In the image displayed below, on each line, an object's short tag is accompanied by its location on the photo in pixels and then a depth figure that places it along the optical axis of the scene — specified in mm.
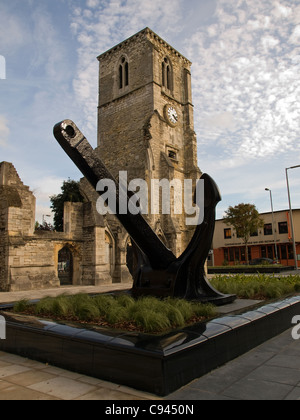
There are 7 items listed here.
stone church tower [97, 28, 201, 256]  25016
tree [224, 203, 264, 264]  31766
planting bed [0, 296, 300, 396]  3154
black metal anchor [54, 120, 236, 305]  5509
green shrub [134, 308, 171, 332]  4150
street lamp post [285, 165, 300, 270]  24916
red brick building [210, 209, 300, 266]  37719
